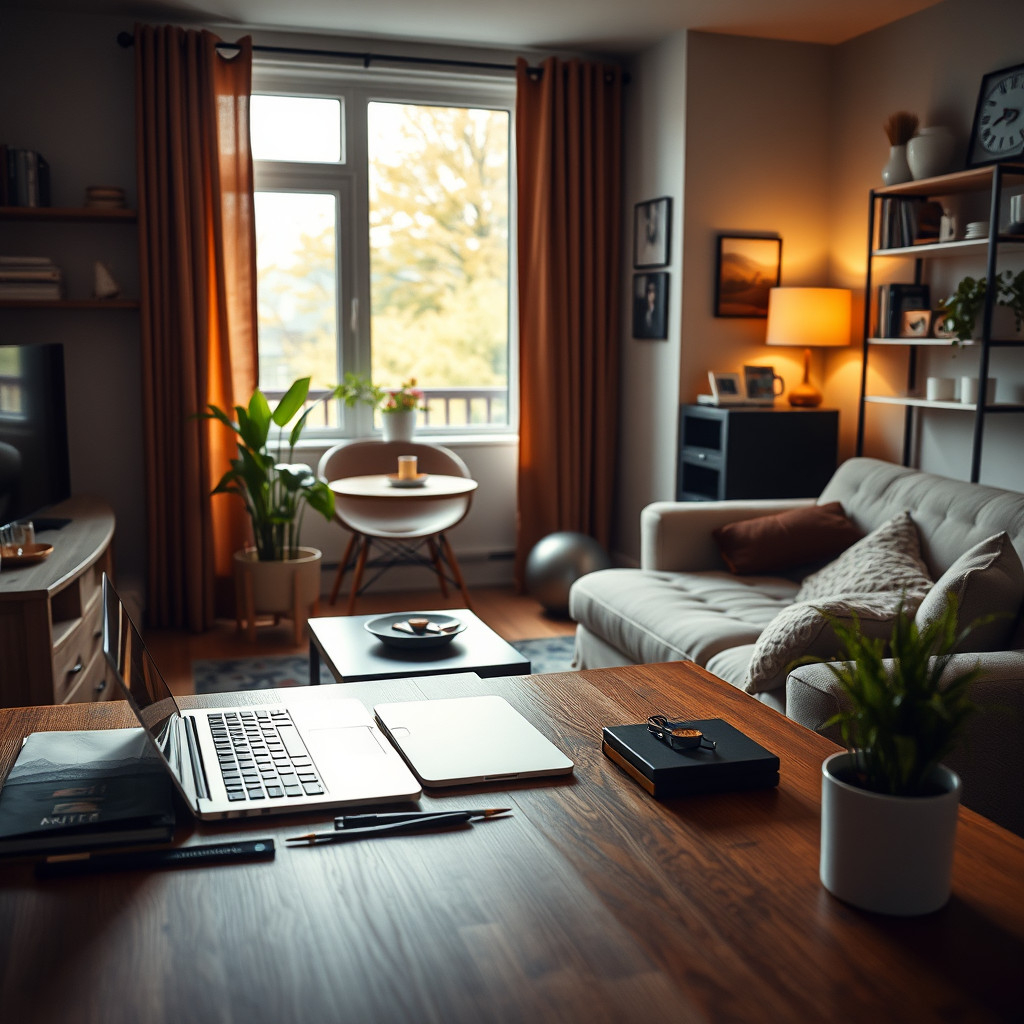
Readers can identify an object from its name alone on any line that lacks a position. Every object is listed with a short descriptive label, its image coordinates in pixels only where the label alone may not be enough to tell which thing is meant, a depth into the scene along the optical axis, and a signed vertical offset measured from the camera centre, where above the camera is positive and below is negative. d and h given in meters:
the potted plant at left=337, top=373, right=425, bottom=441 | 4.82 -0.26
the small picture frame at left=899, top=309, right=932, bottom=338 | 4.01 +0.10
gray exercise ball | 4.57 -0.92
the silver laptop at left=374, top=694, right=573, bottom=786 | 1.24 -0.49
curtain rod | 4.47 +1.25
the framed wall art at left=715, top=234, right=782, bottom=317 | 4.70 +0.33
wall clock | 3.71 +0.81
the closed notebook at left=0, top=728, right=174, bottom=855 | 1.05 -0.47
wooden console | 2.74 -0.77
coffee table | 2.47 -0.75
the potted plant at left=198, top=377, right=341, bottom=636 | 4.30 -0.65
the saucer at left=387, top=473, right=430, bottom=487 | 4.47 -0.56
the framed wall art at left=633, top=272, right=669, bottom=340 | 4.78 +0.19
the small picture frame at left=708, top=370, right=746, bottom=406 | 4.50 -0.17
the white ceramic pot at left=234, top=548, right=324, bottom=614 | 4.32 -0.95
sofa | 2.10 -0.64
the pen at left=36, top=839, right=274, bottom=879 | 1.01 -0.49
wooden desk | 0.81 -0.49
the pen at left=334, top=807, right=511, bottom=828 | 1.11 -0.49
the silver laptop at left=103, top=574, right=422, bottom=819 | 1.13 -0.48
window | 4.84 +0.51
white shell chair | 4.62 -0.74
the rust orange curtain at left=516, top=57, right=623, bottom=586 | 4.93 +0.25
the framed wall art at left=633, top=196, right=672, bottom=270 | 4.73 +0.52
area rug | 3.77 -1.18
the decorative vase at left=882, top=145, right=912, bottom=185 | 4.08 +0.68
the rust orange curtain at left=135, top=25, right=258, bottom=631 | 4.38 +0.20
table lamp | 4.45 +0.13
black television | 3.41 -0.30
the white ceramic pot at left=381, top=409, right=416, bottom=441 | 4.82 -0.36
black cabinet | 4.38 -0.42
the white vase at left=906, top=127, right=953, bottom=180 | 3.92 +0.72
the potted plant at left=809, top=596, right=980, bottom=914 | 0.94 -0.40
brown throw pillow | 3.38 -0.61
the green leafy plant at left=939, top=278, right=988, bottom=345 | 3.71 +0.15
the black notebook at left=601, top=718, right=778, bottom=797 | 1.20 -0.47
